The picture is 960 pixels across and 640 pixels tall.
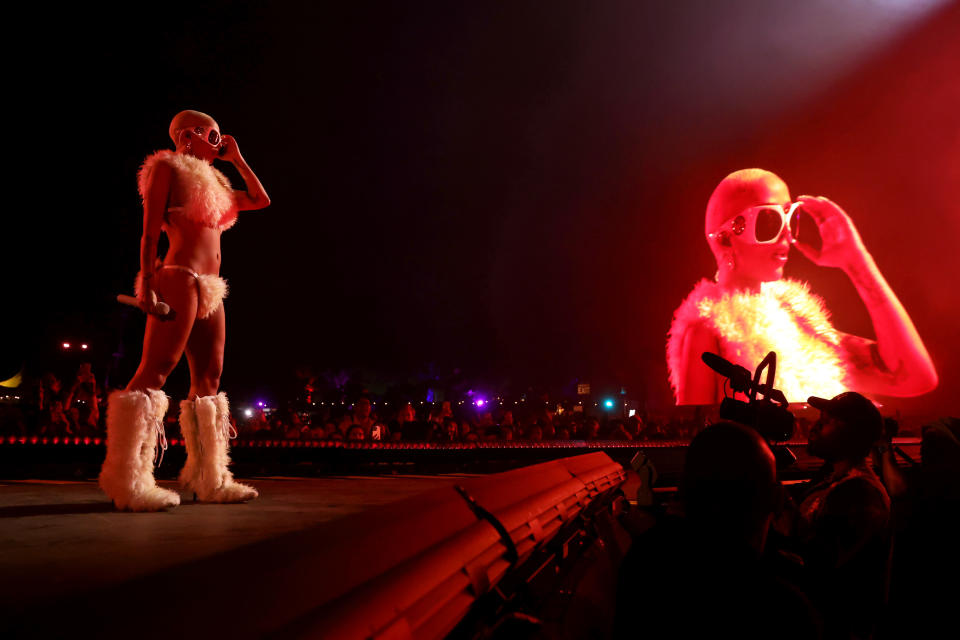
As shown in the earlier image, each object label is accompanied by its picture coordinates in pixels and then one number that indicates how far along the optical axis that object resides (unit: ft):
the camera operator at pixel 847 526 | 7.70
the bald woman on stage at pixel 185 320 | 10.96
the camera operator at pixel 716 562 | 3.86
